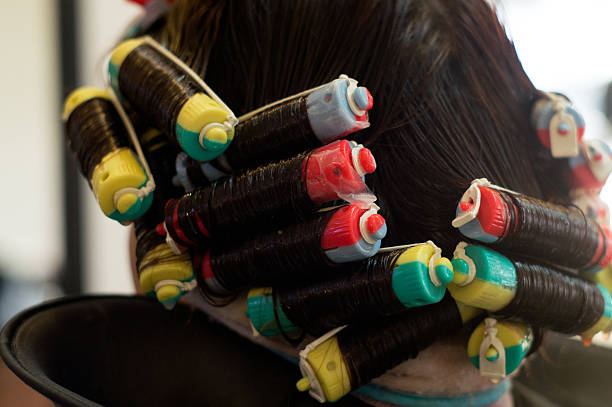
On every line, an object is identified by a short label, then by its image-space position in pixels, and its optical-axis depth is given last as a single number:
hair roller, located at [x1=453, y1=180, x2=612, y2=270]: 0.54
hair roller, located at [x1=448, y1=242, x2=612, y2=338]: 0.55
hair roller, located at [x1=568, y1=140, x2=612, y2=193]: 0.61
